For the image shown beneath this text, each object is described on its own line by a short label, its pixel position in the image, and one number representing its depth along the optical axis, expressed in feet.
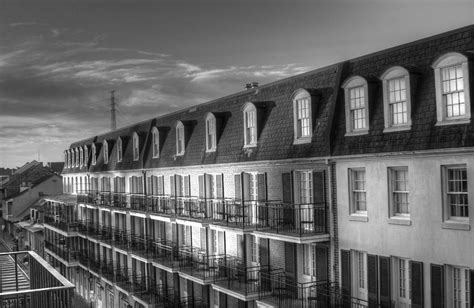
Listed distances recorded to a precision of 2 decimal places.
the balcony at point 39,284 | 24.12
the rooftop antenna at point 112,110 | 262.86
